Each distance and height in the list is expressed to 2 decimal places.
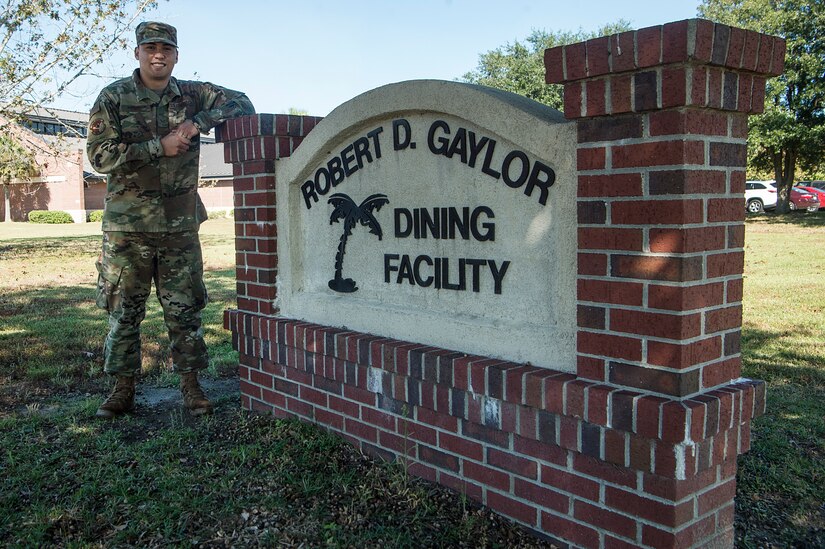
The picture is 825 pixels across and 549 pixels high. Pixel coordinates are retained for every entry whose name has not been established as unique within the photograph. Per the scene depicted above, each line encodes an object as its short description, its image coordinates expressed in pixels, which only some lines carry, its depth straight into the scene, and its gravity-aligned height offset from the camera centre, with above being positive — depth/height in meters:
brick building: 38.06 +0.78
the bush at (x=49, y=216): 36.94 -0.36
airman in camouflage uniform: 4.16 +0.04
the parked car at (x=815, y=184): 32.51 +0.90
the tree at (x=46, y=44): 12.53 +2.89
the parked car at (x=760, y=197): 29.72 +0.30
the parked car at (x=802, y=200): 30.03 +0.17
